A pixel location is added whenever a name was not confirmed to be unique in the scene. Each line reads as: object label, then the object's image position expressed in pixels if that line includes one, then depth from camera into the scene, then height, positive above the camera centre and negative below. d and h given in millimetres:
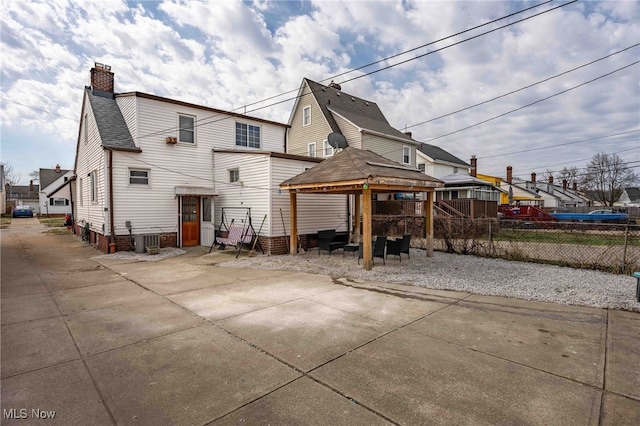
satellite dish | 16891 +3668
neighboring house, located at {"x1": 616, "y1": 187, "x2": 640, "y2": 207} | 62812 +2004
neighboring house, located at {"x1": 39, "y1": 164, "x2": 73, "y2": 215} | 43812 +3017
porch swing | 11656 -1075
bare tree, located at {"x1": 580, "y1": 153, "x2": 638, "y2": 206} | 46094 +4247
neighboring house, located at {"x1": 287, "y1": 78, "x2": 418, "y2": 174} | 19609 +5184
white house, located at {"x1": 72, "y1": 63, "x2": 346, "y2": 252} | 12023 +1535
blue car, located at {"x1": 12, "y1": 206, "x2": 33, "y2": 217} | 40656 -471
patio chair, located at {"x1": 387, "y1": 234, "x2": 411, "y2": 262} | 9422 -1218
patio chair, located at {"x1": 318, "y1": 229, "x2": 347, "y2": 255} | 10727 -1248
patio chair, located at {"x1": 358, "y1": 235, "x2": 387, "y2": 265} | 9297 -1236
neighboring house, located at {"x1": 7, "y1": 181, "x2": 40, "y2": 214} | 54988 +2764
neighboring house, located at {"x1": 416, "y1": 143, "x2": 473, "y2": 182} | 29219 +4208
